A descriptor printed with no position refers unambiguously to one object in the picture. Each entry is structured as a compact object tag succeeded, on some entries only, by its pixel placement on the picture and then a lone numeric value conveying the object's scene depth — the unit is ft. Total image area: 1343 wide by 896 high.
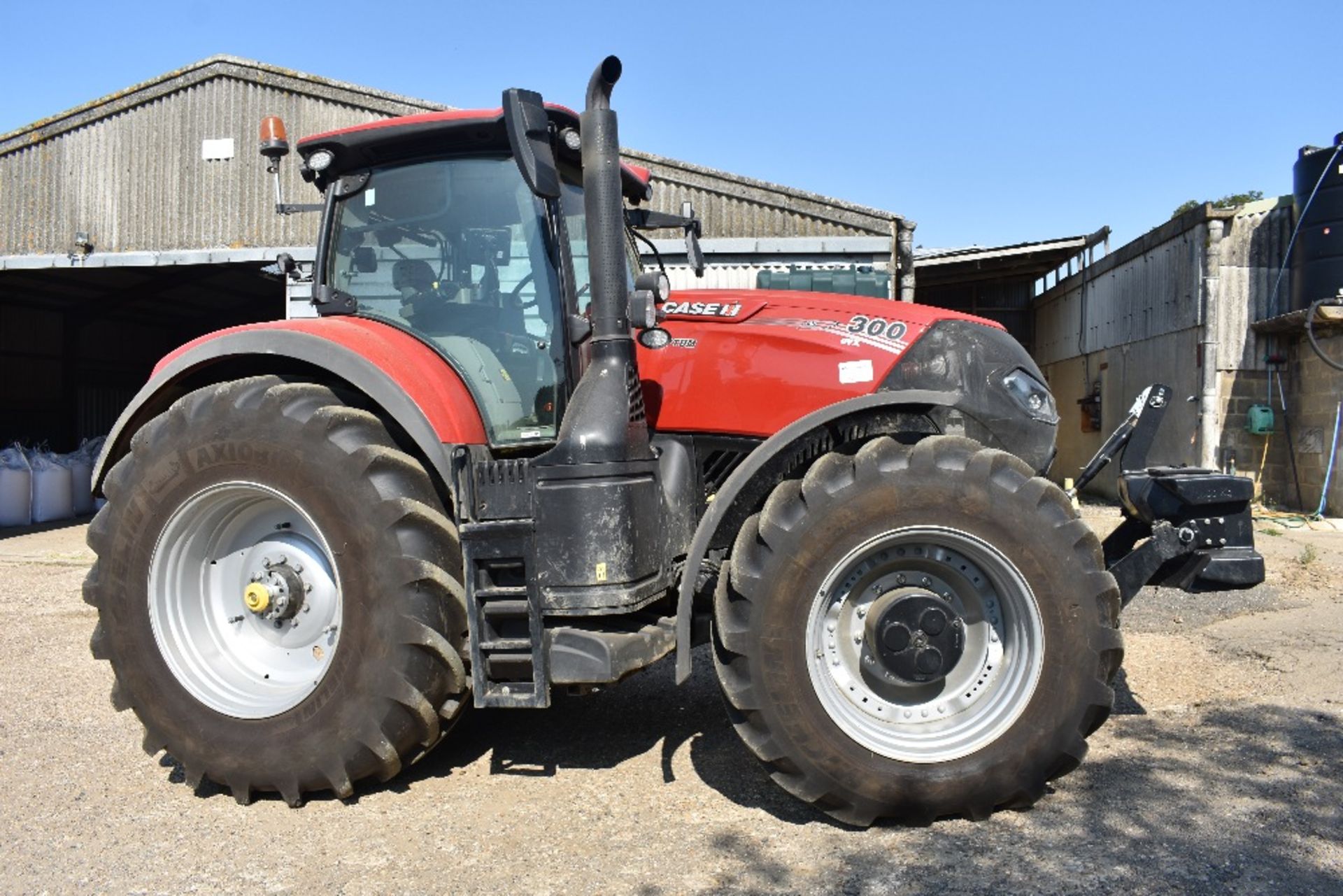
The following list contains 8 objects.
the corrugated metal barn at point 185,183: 38.52
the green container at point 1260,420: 39.63
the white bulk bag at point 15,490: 42.60
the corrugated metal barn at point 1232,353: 39.19
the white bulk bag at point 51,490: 44.27
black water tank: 37.73
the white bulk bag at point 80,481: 47.03
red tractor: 10.32
